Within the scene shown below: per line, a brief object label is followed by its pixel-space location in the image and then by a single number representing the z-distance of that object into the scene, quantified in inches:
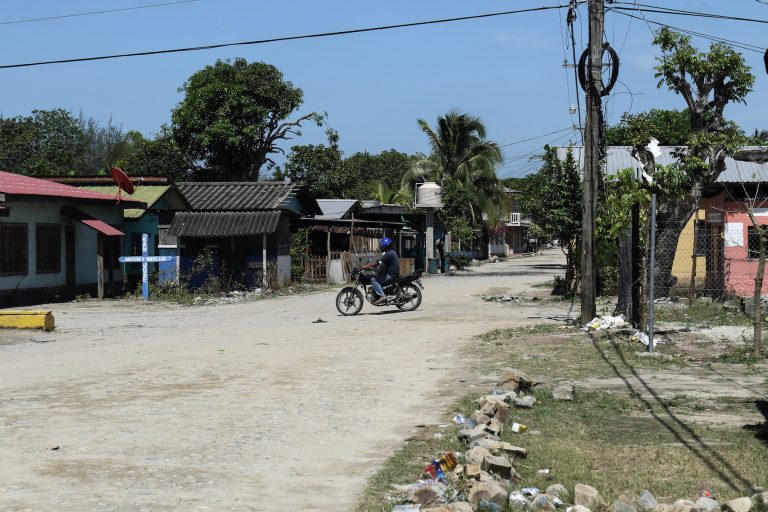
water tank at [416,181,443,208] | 2027.6
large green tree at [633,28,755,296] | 845.1
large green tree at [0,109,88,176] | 2524.6
